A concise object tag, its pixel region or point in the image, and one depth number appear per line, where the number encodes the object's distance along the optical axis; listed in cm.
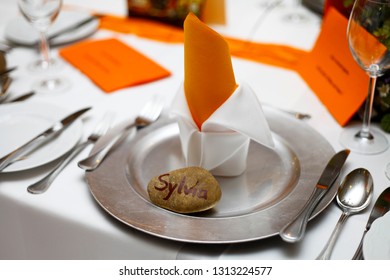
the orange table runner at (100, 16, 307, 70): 110
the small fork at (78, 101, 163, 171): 73
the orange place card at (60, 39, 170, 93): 102
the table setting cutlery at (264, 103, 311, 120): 87
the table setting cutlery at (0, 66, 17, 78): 101
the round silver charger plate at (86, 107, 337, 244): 60
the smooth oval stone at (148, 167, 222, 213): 61
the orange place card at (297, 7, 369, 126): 86
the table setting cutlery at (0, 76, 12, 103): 97
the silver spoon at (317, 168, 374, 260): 64
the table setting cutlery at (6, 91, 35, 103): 95
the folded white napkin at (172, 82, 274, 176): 67
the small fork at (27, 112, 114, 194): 72
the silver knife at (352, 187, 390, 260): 58
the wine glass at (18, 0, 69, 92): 100
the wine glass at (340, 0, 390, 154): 70
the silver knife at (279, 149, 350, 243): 57
